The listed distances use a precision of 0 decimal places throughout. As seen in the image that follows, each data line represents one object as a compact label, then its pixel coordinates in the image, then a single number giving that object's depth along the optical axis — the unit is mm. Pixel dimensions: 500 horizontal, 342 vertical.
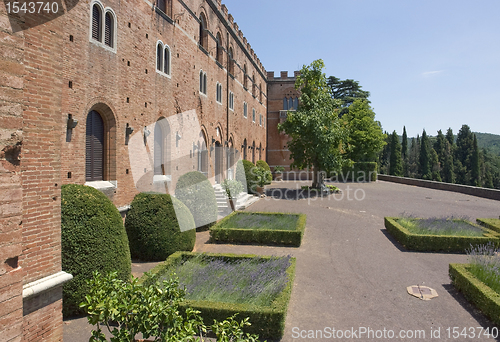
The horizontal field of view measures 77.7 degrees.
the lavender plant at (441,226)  10742
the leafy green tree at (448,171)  57375
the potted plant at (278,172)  35097
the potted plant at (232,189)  16086
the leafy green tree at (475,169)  56625
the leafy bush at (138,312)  3172
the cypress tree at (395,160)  50516
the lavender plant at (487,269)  6496
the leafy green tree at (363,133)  36188
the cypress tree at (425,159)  56906
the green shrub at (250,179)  21766
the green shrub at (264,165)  27362
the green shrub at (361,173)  34531
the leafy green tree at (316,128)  21656
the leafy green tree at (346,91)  45188
